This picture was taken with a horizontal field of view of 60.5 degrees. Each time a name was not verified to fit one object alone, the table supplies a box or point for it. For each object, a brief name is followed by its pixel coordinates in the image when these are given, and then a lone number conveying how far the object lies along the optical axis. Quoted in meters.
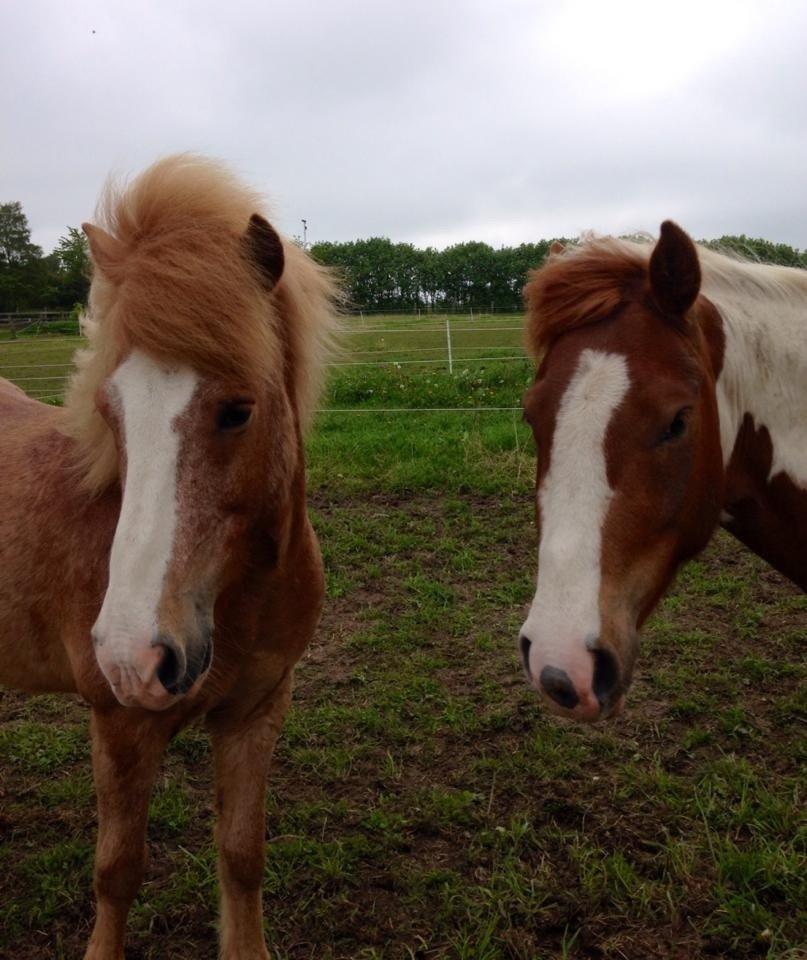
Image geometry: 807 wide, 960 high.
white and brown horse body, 1.65
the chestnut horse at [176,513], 1.66
